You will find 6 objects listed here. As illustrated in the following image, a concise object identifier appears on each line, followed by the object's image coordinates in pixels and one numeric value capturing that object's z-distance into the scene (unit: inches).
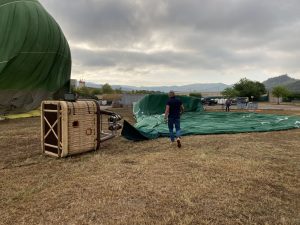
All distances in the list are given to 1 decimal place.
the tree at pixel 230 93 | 2452.2
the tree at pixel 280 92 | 2229.6
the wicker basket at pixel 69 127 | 221.5
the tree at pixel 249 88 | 2440.5
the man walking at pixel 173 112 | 276.8
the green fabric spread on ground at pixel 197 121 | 343.4
